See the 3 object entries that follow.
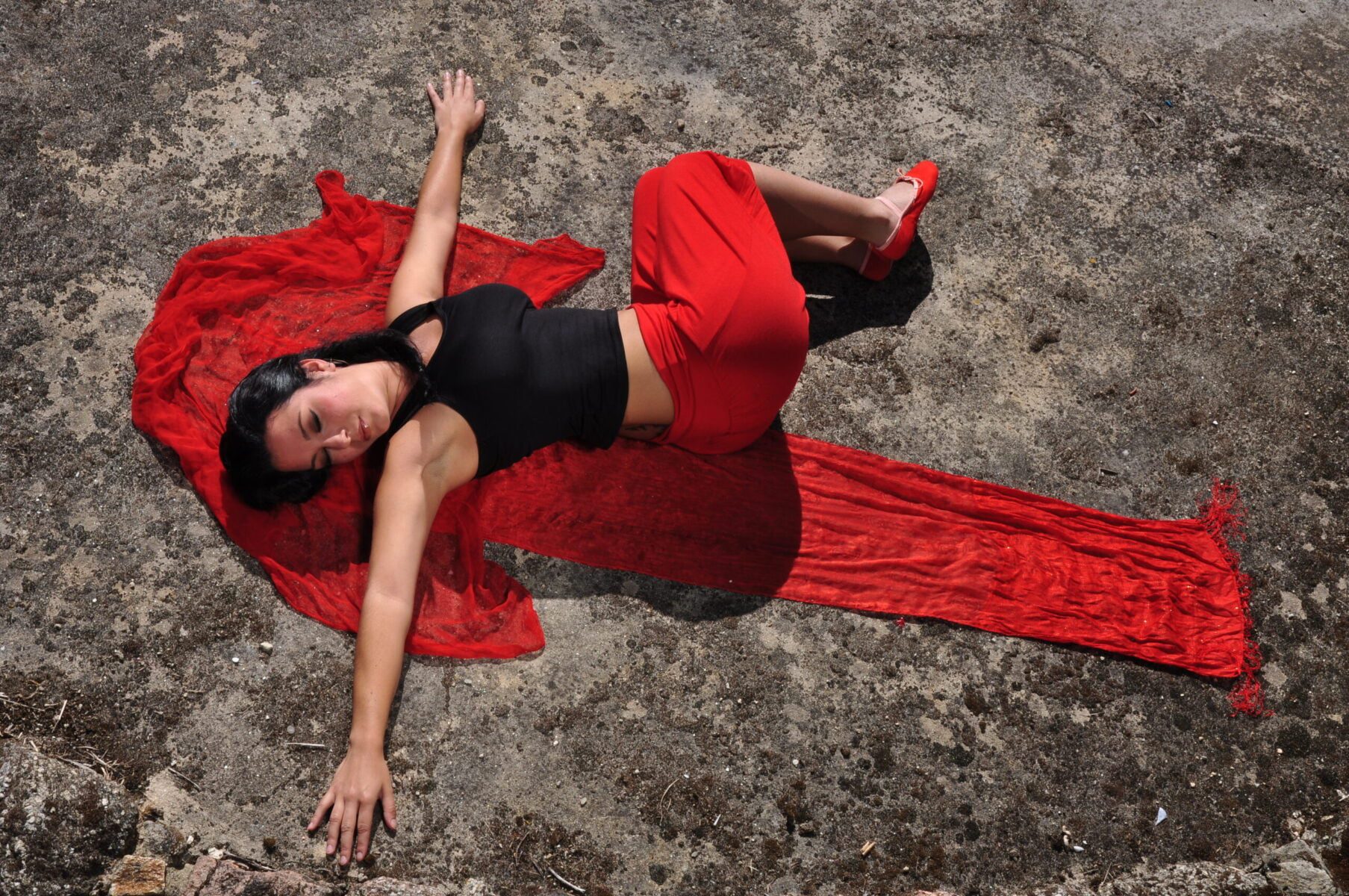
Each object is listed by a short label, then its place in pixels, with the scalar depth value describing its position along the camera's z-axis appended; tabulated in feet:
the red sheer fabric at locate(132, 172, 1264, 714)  11.75
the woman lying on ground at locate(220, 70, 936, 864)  10.50
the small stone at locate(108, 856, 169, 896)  10.03
